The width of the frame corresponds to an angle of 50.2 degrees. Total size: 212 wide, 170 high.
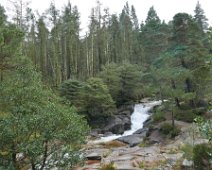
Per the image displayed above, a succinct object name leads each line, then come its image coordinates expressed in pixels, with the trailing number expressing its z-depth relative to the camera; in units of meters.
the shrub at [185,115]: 16.08
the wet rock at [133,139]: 15.33
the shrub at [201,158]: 8.44
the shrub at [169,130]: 14.69
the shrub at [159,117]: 17.11
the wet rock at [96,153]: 12.35
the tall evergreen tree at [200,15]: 34.29
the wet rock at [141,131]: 17.38
